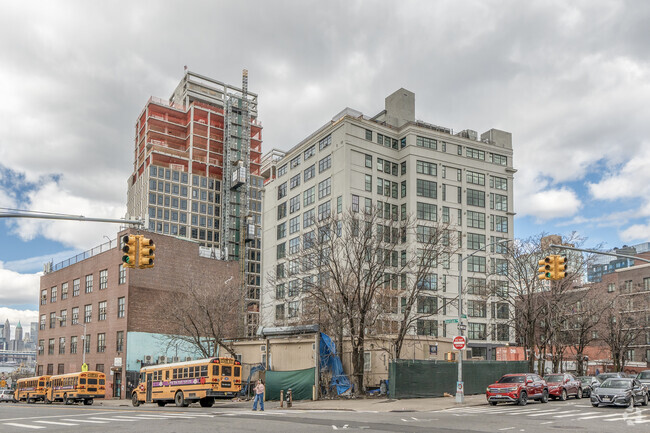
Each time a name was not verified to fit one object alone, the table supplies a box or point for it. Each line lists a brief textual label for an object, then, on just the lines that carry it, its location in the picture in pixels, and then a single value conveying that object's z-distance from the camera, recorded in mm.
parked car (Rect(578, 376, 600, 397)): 40959
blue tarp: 39594
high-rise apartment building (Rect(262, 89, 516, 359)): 82562
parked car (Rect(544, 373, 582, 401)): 37003
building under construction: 133500
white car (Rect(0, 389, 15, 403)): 67000
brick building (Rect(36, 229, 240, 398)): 63719
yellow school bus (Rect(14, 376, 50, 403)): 56809
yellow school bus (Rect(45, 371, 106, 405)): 49688
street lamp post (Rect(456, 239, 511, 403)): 33812
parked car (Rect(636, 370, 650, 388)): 36469
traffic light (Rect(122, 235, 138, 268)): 18266
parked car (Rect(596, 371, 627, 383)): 43203
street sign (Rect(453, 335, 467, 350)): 34938
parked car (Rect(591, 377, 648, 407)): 29411
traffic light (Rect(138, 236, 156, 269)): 18634
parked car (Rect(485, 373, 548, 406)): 32312
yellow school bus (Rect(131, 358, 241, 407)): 36375
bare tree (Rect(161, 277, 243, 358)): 52219
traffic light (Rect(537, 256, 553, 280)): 25280
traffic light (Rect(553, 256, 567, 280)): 25031
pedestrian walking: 30056
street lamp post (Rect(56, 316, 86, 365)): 64750
